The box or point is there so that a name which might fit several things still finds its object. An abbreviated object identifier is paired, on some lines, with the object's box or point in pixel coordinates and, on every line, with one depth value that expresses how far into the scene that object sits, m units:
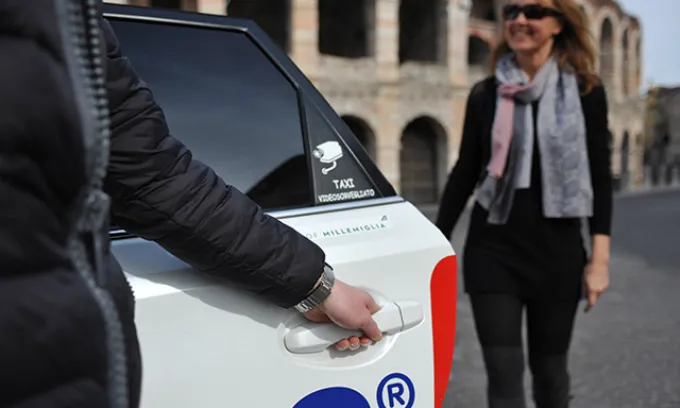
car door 1.26
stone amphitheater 16.50
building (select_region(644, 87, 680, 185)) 34.19
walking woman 2.44
